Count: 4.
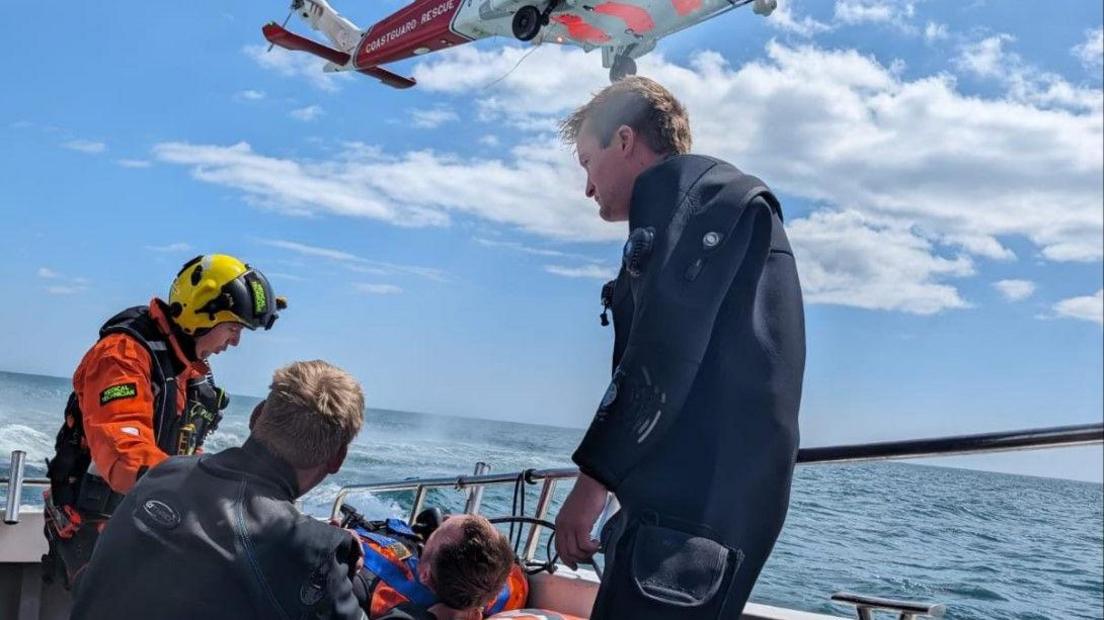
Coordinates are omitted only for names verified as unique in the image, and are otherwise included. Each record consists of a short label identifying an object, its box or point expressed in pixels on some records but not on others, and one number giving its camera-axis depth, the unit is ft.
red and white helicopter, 42.80
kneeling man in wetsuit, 4.84
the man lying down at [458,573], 7.32
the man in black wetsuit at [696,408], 4.38
